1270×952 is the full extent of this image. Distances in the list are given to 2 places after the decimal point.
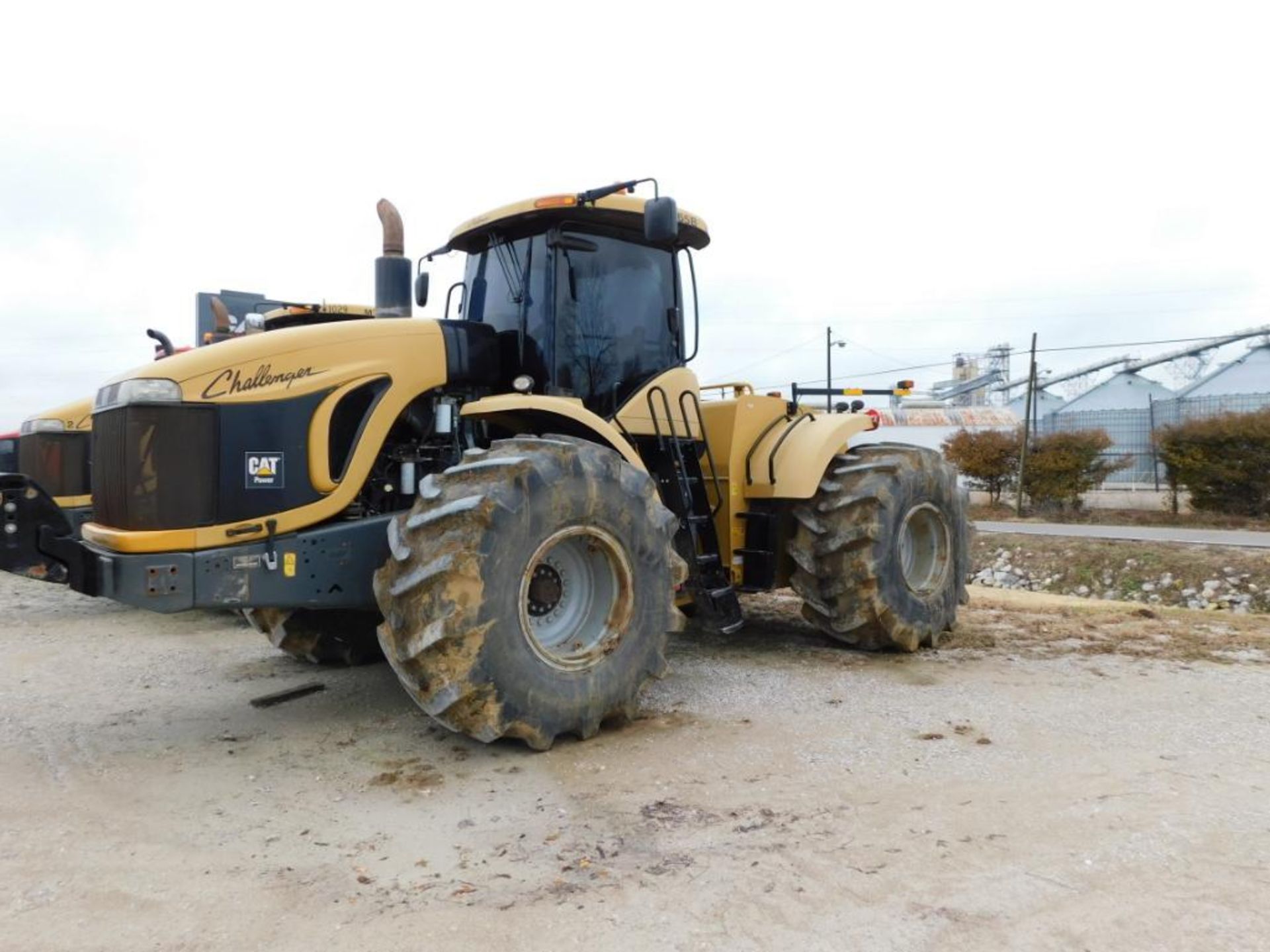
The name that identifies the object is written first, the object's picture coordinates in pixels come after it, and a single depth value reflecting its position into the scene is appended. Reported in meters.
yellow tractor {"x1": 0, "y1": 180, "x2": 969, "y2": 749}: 4.15
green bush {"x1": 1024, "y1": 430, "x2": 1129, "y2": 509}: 22.91
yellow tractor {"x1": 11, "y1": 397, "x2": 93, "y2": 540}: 7.88
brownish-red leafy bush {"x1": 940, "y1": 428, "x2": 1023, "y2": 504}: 24.77
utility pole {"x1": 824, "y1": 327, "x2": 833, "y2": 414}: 33.08
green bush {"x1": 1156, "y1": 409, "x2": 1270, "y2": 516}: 19.64
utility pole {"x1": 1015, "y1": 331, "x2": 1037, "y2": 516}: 23.36
